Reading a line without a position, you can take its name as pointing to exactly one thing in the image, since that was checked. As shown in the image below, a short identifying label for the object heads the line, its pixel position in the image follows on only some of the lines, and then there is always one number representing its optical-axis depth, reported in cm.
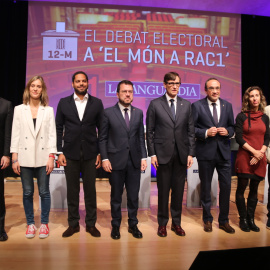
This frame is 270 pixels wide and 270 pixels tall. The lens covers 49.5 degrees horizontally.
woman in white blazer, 288
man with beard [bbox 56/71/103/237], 297
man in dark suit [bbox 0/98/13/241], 284
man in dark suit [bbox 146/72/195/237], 300
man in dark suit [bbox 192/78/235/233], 316
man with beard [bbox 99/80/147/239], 296
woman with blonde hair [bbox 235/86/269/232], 317
